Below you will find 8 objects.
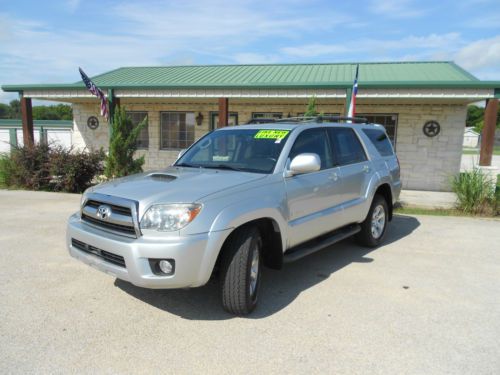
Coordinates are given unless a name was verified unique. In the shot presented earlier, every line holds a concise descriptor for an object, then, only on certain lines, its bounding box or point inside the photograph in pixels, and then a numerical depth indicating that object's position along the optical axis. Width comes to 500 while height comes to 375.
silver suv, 3.12
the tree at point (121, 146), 9.92
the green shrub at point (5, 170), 11.02
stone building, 10.72
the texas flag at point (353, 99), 9.86
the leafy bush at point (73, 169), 10.30
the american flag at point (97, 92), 10.62
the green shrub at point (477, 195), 8.48
